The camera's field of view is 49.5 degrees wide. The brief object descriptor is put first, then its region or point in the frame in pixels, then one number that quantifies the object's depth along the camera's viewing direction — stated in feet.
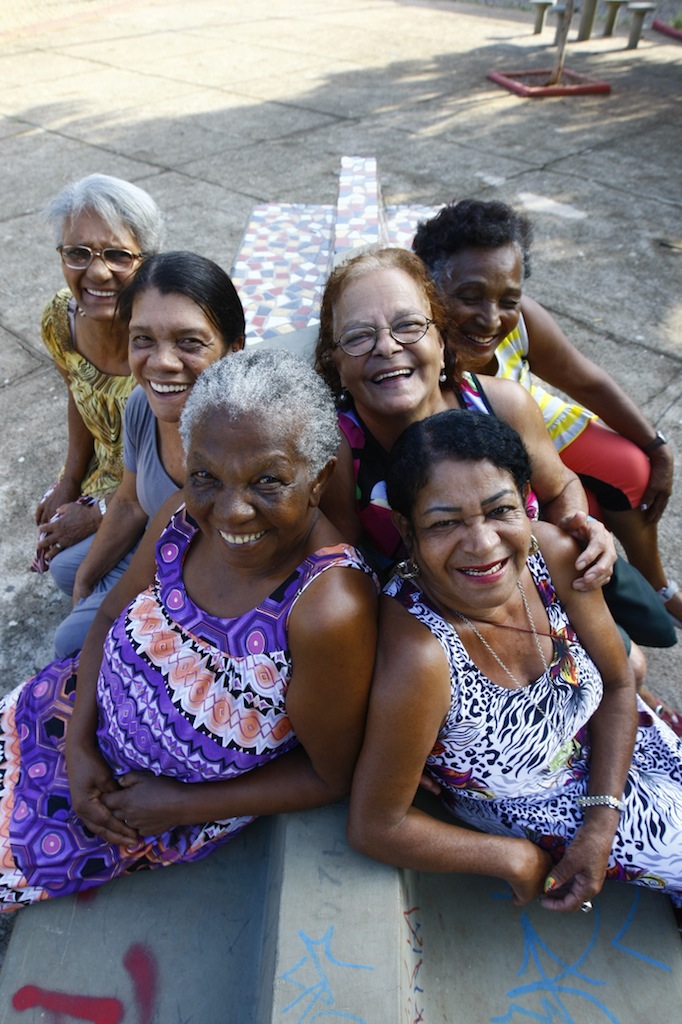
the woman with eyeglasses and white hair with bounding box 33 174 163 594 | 8.54
